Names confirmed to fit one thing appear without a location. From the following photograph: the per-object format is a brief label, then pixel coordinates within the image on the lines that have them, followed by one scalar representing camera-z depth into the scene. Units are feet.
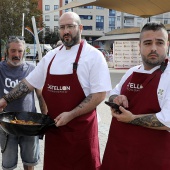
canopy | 63.10
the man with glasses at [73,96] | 8.11
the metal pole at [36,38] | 34.86
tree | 130.52
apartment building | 235.81
